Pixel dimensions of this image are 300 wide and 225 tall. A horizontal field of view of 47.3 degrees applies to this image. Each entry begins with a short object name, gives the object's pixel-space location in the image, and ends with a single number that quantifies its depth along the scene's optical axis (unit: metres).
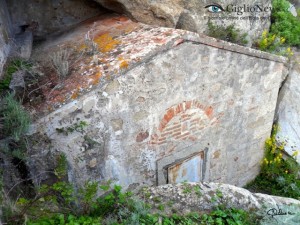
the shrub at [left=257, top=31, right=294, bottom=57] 7.17
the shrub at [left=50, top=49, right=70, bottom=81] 4.41
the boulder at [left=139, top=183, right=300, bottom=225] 3.79
